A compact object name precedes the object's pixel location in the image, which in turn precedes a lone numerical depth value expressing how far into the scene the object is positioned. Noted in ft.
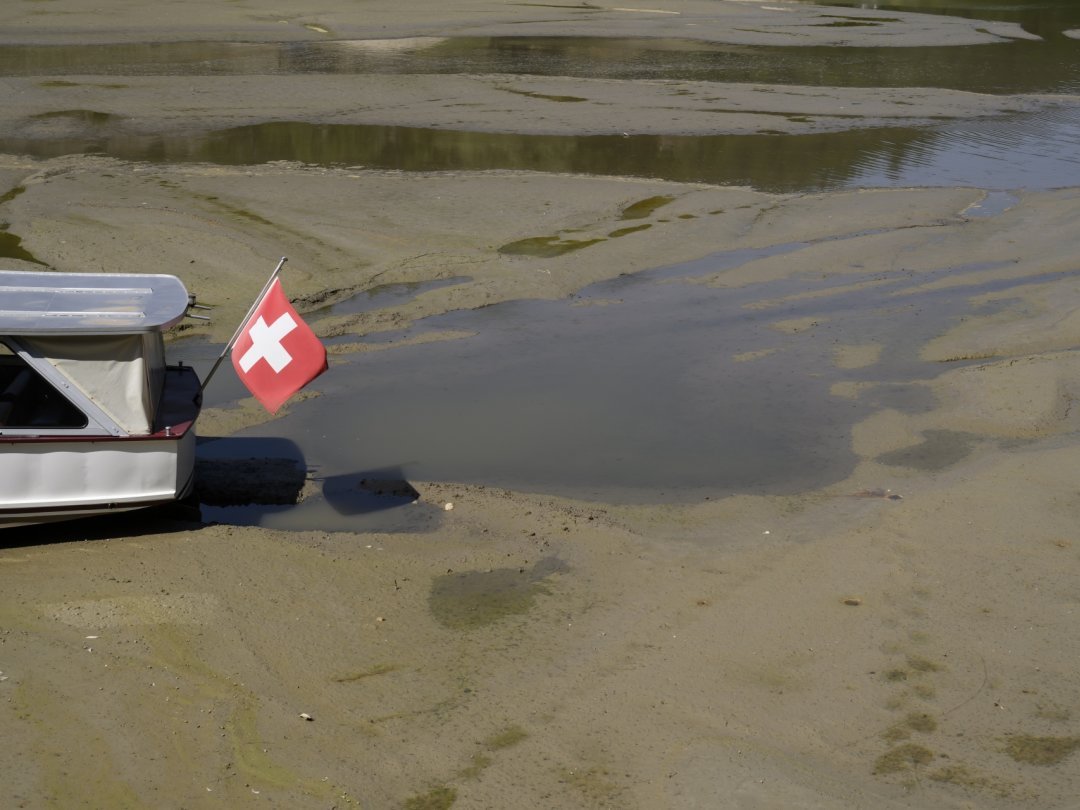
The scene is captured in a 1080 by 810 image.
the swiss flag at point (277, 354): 28.30
